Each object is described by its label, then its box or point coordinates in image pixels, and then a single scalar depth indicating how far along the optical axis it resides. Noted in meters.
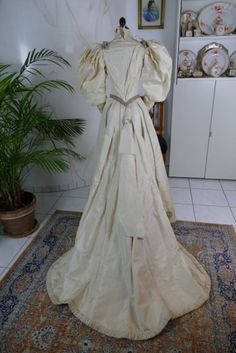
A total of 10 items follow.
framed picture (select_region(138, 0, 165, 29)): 2.58
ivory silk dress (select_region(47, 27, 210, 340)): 1.20
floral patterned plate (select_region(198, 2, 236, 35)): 2.39
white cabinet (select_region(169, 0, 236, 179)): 2.47
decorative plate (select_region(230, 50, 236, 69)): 2.56
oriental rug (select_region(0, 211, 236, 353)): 1.20
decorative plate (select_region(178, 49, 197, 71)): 2.59
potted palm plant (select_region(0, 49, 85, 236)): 1.69
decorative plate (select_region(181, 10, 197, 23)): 2.45
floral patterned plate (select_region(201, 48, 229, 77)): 2.50
